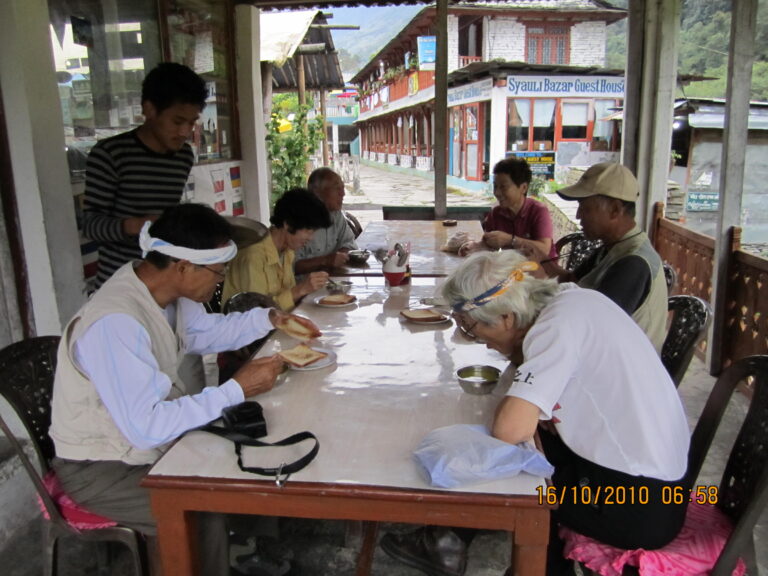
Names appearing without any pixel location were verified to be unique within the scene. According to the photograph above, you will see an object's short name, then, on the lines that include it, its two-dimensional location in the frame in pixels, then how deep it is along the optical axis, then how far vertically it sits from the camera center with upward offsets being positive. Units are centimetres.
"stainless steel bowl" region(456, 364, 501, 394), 185 -70
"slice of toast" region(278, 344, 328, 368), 202 -67
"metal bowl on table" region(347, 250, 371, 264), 390 -65
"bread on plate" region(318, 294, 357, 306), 292 -69
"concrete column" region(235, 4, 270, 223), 558 +44
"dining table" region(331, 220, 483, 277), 378 -68
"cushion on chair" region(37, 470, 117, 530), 179 -102
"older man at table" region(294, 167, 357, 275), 421 -51
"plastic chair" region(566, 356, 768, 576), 152 -88
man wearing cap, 220 -38
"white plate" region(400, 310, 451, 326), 258 -70
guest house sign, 1561 +158
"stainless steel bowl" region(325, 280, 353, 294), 323 -70
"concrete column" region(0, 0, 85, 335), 257 +0
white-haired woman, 151 -61
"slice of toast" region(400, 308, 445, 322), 259 -69
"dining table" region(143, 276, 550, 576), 132 -71
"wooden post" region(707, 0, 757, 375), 392 +0
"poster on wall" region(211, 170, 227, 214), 505 -27
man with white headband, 152 -57
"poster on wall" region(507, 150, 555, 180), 1648 -35
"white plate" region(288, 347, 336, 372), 203 -69
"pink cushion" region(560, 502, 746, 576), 159 -106
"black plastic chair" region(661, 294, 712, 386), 226 -69
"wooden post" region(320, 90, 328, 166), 1258 +45
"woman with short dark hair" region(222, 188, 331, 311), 294 -47
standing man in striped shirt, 275 -3
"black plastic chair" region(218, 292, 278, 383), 272 -65
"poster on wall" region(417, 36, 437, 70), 1650 +280
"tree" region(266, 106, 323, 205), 997 +4
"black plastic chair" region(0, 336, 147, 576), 178 -77
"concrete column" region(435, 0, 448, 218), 570 +53
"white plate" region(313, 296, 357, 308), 290 -70
